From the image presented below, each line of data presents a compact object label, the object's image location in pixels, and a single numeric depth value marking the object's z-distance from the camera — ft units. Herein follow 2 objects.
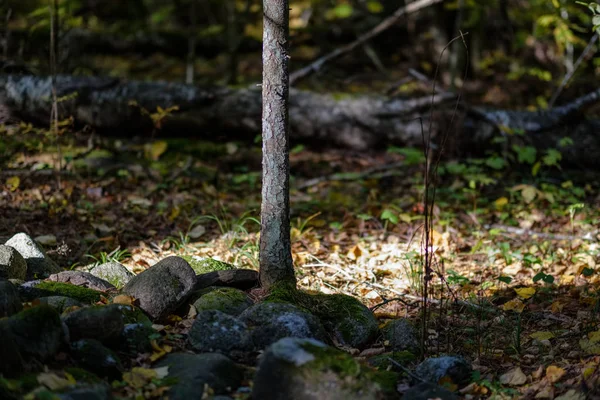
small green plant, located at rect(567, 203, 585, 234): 15.74
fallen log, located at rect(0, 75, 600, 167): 23.99
